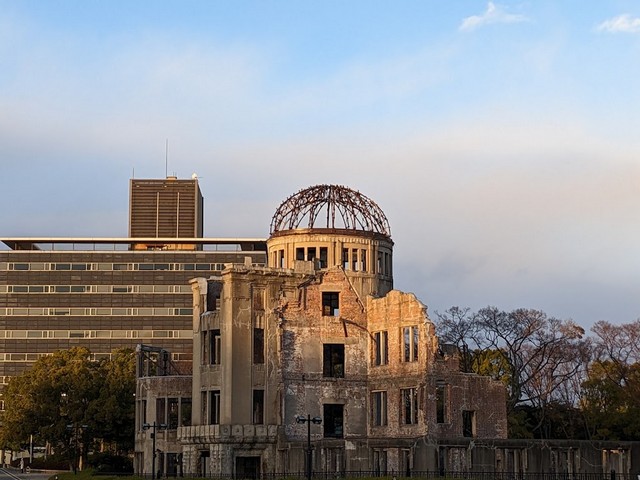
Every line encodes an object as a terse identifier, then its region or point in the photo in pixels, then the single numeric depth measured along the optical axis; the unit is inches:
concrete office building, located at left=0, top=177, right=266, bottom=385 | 6018.7
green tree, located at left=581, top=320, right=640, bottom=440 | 3592.5
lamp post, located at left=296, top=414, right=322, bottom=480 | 2463.1
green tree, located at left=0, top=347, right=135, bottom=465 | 3961.6
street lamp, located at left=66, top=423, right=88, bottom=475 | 3927.7
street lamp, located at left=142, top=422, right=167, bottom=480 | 2901.1
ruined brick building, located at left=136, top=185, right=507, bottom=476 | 2945.4
